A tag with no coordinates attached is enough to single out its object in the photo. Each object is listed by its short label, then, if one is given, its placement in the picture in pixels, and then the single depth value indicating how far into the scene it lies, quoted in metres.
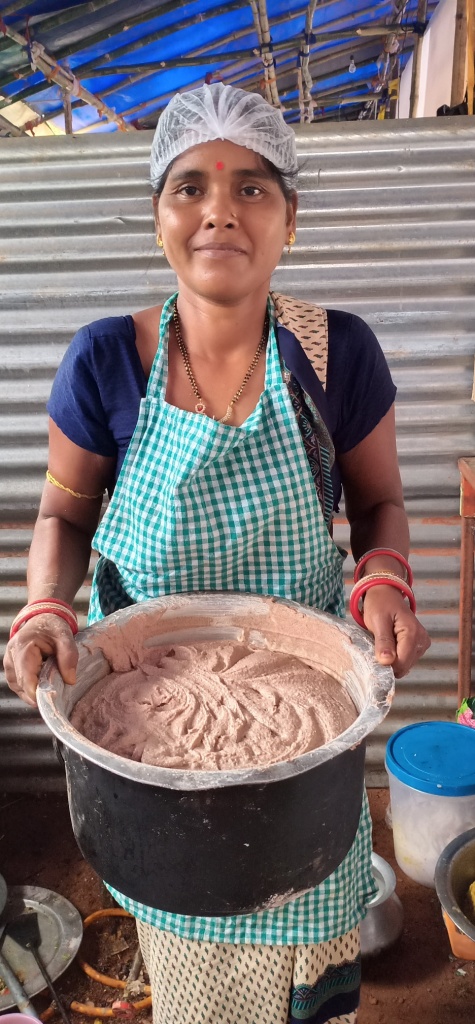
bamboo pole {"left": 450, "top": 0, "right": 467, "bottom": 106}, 3.43
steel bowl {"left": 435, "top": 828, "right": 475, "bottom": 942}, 1.84
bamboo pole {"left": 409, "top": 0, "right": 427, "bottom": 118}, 4.46
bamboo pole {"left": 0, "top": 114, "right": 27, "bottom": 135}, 3.91
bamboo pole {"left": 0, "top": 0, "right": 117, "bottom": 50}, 3.02
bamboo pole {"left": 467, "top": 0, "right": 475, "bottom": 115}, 2.98
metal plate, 2.62
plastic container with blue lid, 2.65
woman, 1.46
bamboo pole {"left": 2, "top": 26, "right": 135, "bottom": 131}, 3.13
